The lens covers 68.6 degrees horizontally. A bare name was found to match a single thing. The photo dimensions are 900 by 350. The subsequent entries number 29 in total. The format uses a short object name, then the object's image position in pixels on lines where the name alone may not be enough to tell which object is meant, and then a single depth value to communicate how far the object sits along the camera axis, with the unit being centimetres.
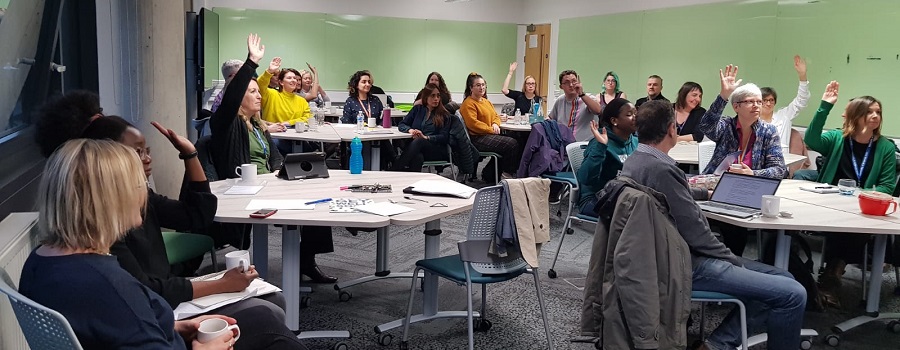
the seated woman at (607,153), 371
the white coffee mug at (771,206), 297
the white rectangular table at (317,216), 269
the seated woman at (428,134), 639
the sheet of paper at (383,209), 282
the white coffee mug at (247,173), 330
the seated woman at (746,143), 379
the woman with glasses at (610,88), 780
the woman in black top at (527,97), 923
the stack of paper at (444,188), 323
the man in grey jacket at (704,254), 266
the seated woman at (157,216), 204
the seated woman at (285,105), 639
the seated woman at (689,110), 626
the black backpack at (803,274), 378
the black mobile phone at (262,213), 266
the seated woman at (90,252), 138
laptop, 308
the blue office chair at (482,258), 279
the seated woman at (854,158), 392
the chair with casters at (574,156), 457
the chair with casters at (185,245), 308
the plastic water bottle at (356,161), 381
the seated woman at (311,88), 865
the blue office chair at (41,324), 124
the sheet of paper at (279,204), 285
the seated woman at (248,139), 346
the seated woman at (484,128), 702
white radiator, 167
